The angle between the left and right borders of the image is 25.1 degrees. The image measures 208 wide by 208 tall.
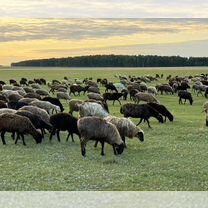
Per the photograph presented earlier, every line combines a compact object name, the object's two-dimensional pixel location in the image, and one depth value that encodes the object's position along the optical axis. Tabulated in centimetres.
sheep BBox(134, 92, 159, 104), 3219
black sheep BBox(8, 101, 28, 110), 2066
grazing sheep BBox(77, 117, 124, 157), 1366
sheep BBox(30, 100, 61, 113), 2178
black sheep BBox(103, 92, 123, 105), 3371
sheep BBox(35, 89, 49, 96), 3494
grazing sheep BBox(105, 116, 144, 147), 1520
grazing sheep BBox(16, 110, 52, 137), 1656
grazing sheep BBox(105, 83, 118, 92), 4507
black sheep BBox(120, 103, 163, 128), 2072
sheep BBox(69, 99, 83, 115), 2336
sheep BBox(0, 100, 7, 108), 2044
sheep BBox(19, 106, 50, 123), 1763
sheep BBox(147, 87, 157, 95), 4238
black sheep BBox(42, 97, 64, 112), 2531
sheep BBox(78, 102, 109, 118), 1912
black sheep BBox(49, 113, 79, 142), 1600
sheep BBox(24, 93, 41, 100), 2674
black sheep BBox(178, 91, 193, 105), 3469
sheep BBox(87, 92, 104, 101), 3266
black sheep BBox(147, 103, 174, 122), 2286
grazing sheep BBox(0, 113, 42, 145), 1517
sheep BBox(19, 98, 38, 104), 2246
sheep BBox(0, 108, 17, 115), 1716
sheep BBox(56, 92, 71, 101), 3575
